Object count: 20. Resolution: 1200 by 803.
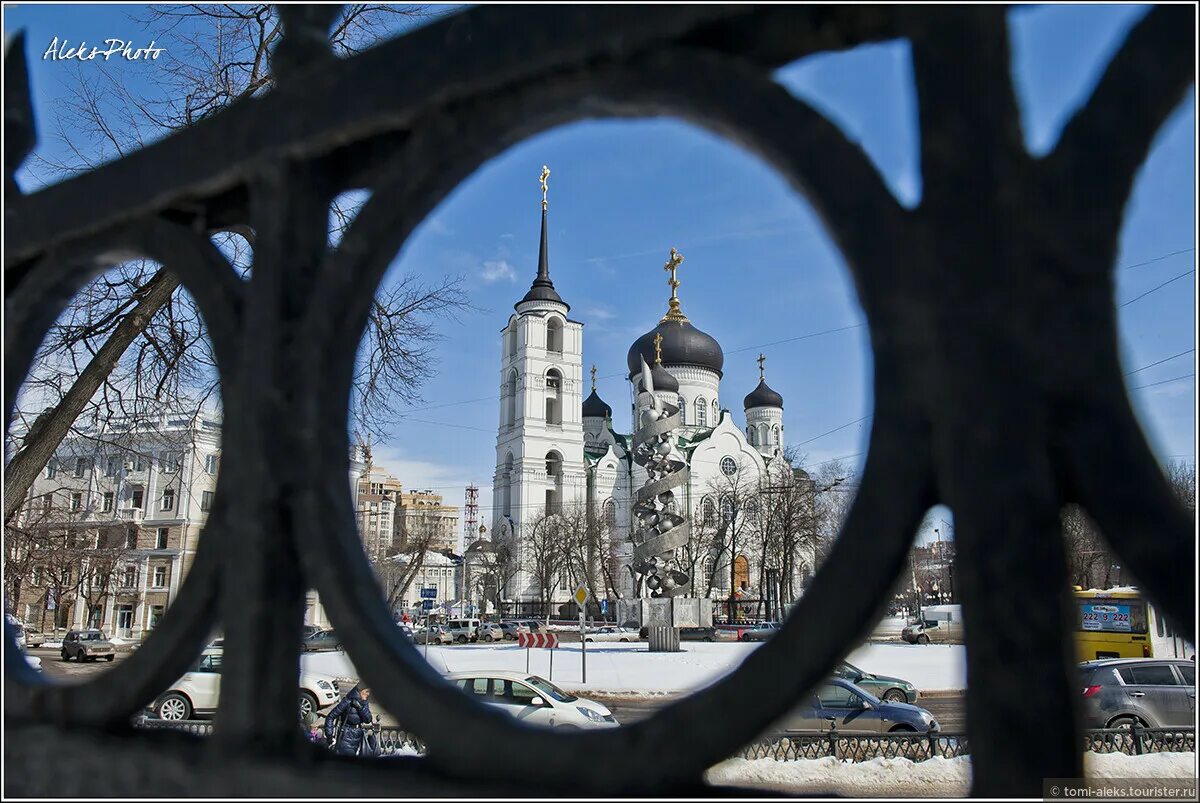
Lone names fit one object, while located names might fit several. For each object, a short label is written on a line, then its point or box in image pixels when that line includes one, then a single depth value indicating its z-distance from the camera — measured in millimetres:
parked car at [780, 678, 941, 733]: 10789
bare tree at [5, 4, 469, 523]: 7879
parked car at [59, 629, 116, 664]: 27672
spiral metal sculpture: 27953
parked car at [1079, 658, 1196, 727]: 10391
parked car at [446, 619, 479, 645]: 38031
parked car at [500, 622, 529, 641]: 39238
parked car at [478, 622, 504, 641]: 38594
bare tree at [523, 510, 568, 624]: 53469
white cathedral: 57688
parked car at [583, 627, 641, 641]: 34094
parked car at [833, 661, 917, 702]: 13781
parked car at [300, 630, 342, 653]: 27327
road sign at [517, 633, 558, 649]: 20389
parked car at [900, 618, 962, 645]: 36125
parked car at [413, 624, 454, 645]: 36388
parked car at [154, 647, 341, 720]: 12906
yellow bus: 18609
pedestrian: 8094
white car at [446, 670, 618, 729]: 10195
